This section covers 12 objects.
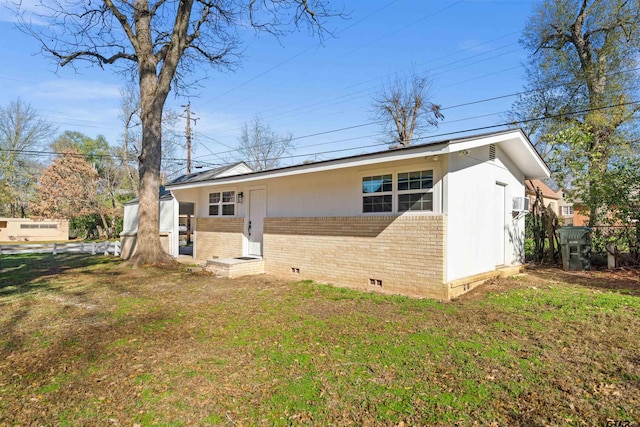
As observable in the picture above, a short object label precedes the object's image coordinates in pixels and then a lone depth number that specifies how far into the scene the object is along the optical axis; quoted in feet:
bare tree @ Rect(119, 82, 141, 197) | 93.25
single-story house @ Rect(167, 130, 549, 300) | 23.91
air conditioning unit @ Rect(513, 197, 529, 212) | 33.47
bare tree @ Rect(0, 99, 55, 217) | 110.32
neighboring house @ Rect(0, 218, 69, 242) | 114.01
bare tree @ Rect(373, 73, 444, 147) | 96.27
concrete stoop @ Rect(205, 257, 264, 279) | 33.67
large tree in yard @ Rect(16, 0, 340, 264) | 38.91
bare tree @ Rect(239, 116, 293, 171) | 113.91
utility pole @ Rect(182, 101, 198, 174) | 81.60
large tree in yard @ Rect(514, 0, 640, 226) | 50.44
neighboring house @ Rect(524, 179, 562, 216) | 121.03
